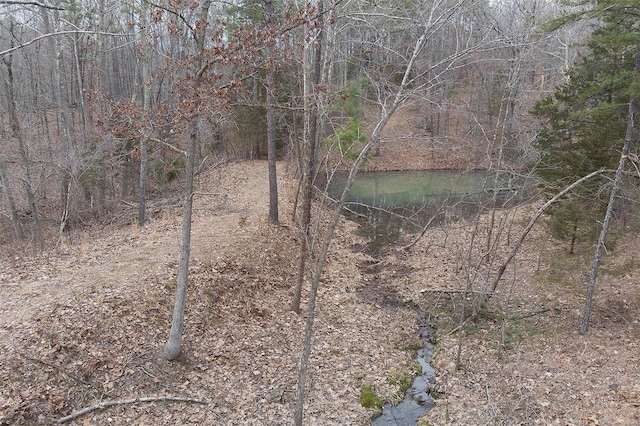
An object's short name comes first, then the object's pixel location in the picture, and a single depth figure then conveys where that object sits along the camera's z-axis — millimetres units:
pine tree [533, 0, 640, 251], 9173
